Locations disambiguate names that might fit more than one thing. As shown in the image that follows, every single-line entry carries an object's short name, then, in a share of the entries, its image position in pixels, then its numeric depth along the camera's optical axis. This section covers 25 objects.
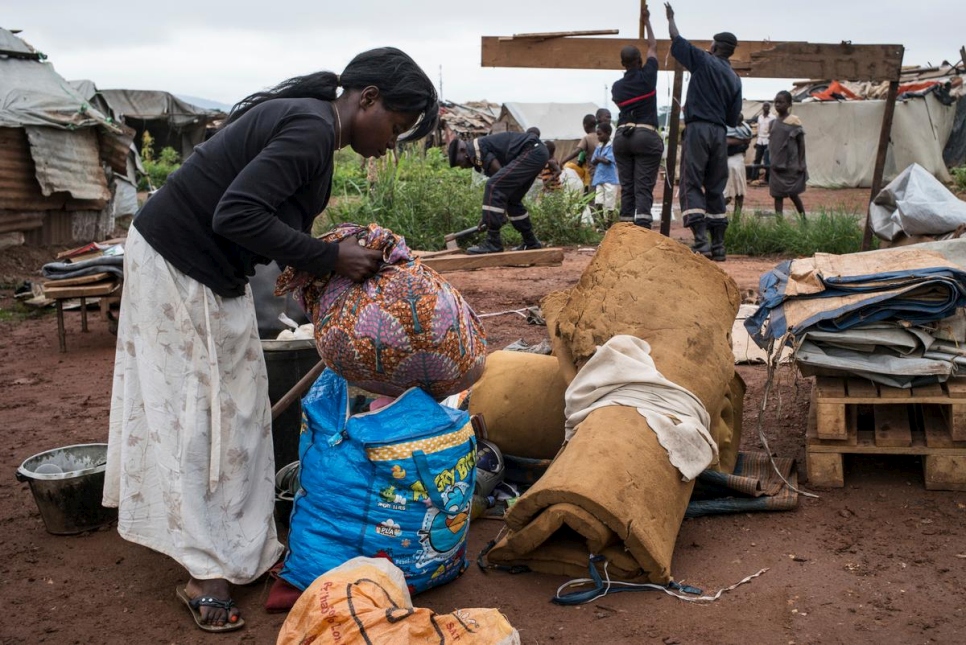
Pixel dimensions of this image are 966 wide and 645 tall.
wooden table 6.61
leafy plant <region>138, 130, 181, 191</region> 21.17
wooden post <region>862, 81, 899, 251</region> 7.22
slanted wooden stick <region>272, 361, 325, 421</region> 3.21
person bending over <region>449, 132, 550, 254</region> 9.52
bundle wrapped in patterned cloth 2.70
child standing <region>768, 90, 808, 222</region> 12.20
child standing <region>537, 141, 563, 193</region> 14.47
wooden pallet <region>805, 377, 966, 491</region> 3.48
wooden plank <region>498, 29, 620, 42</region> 7.81
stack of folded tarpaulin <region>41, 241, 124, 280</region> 6.73
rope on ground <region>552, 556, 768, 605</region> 2.81
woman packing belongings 2.64
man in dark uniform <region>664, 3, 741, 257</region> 8.01
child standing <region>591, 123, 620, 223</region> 13.62
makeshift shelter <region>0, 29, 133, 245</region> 10.05
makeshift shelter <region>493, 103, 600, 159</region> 28.16
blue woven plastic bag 2.75
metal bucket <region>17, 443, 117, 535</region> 3.37
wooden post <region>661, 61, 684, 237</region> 8.12
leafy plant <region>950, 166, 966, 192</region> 16.92
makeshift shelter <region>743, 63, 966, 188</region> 18.91
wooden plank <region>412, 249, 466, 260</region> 9.38
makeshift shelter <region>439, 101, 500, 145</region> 27.86
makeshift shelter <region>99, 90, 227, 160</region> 25.58
